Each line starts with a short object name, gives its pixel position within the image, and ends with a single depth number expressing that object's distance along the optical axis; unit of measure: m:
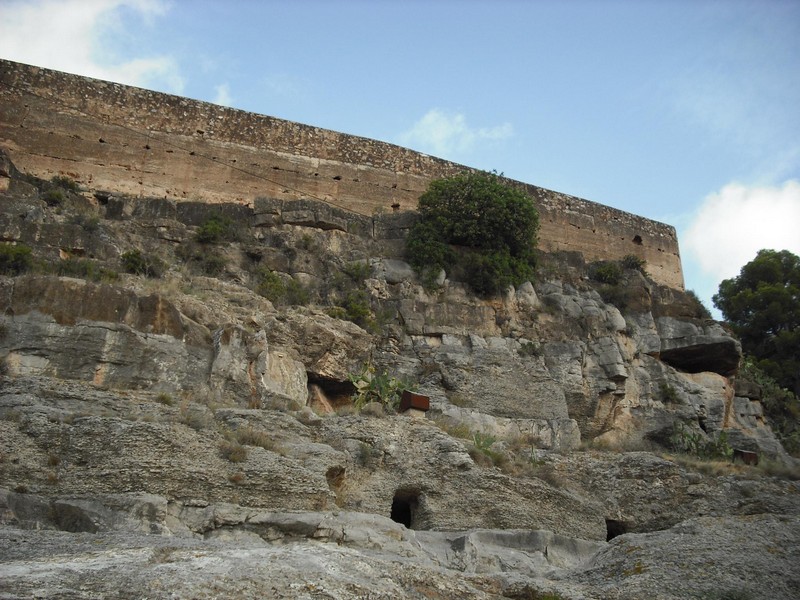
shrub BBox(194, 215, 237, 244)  20.75
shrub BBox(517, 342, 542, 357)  21.27
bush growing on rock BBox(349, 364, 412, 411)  16.09
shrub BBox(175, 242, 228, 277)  19.93
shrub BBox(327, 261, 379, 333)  19.72
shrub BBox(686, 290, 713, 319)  25.17
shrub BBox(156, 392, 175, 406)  13.30
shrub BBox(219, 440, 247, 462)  11.98
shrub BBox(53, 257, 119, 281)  16.48
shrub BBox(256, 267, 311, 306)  19.36
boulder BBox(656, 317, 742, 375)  23.28
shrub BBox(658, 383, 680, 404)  22.00
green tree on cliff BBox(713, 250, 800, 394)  28.66
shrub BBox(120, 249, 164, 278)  17.98
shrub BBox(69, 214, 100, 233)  18.48
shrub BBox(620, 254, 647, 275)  27.41
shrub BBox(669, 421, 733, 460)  18.75
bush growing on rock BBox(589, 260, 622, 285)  25.58
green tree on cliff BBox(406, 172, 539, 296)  22.28
